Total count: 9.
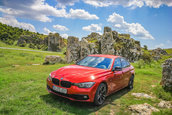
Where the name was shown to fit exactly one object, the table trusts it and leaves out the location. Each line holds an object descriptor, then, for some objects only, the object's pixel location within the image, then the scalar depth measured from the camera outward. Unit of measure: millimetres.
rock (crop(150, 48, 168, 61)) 56519
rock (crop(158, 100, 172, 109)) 5327
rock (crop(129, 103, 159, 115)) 4755
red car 4512
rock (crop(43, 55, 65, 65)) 15958
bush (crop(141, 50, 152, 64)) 22119
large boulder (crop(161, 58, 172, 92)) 6920
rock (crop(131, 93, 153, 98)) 6582
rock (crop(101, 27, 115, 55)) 19173
